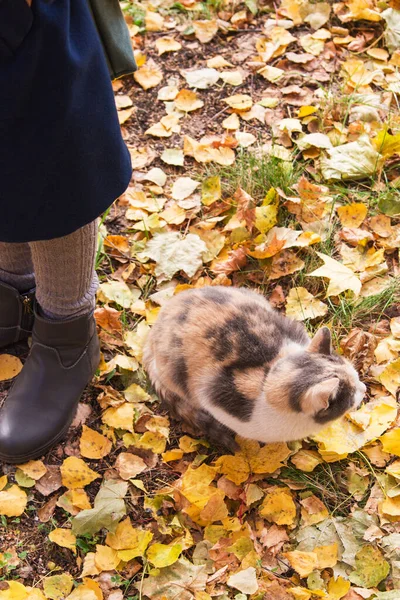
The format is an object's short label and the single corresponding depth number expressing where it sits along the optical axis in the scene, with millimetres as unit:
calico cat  2025
